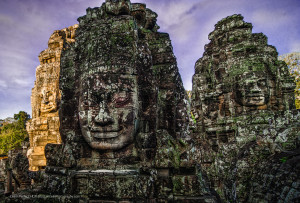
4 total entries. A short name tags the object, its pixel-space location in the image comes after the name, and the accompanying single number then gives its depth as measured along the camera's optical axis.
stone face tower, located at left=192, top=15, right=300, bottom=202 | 6.99
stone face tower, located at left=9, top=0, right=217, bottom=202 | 2.75
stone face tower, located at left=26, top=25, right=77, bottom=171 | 9.66
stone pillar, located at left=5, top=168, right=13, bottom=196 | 3.74
